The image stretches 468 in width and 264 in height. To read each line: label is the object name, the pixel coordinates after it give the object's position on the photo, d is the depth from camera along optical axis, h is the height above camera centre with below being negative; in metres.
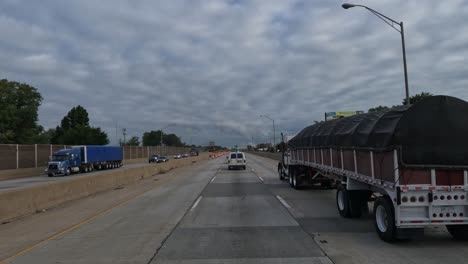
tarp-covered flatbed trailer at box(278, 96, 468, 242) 9.12 -0.40
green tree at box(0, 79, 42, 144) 85.25 +9.55
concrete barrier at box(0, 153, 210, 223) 13.97 -1.24
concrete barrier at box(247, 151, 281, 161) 78.31 -0.69
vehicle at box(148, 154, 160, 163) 81.24 -0.41
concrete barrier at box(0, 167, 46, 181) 44.51 -1.15
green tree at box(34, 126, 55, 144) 95.72 +4.80
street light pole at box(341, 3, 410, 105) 20.56 +5.23
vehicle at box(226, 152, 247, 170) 46.69 -0.83
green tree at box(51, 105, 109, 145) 115.56 +7.18
